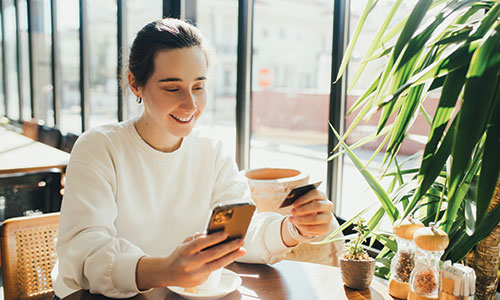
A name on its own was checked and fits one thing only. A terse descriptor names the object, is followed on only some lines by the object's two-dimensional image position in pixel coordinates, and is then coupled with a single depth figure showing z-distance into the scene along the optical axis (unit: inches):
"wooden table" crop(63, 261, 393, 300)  45.8
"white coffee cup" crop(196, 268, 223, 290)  44.2
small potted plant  46.5
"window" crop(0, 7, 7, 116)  339.9
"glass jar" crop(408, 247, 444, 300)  42.0
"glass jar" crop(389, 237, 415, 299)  45.5
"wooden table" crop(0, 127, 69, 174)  118.2
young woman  45.7
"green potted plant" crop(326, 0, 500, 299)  30.8
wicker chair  58.2
